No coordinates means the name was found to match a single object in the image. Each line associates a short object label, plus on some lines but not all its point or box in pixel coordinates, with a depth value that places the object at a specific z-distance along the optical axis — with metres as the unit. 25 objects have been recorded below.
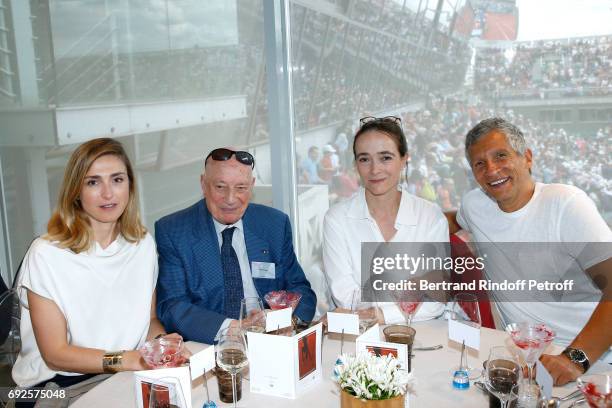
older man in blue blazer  2.50
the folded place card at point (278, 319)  1.79
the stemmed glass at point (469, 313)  1.80
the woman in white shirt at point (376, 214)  2.66
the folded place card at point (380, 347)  1.65
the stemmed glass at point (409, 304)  1.95
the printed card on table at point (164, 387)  1.40
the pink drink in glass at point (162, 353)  1.73
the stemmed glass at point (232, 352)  1.62
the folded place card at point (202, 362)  1.58
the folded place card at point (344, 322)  1.90
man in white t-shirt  2.36
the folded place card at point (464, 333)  1.79
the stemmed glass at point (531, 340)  1.61
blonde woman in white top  2.10
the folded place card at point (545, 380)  1.51
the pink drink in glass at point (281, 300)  2.01
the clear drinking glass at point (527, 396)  1.44
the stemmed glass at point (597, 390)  1.35
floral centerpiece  1.37
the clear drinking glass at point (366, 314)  1.93
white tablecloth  1.65
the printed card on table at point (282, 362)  1.65
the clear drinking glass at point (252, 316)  1.86
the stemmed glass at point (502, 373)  1.49
